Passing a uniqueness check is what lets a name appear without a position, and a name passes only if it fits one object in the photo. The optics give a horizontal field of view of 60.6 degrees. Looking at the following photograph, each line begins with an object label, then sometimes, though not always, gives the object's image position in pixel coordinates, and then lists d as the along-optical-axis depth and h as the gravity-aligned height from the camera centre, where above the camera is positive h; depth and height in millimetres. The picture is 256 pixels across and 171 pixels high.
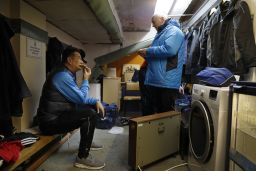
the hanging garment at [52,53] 3129 +349
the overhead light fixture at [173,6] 3398 +1217
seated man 2102 -344
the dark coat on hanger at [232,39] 1819 +382
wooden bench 1594 -759
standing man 2250 +196
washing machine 1361 -324
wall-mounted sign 2441 +339
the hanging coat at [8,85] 1780 -70
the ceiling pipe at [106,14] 2264 +789
